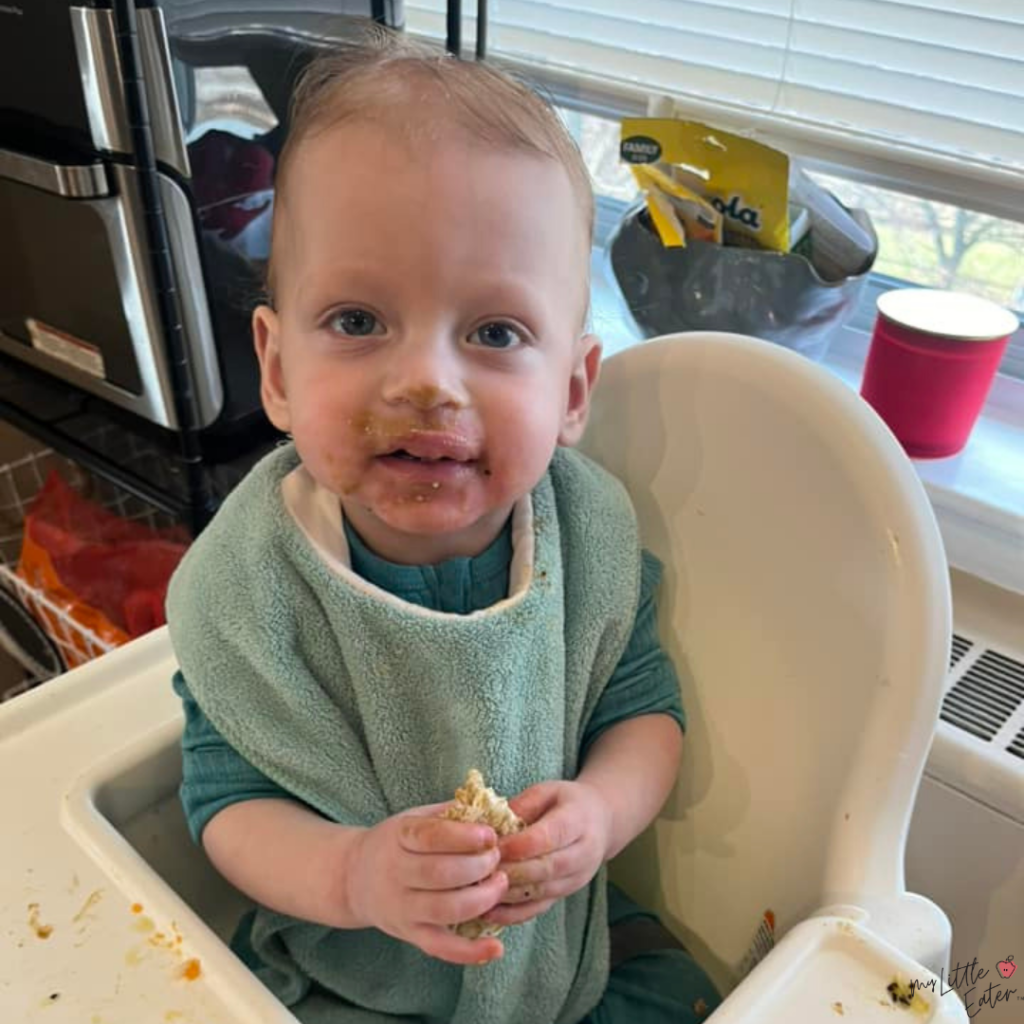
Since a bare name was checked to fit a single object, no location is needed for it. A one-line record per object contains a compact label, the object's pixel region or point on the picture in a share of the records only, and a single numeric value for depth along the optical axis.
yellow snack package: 1.01
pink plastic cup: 0.97
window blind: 1.02
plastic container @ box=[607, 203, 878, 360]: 1.02
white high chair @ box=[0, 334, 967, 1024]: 0.54
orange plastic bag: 1.21
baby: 0.56
